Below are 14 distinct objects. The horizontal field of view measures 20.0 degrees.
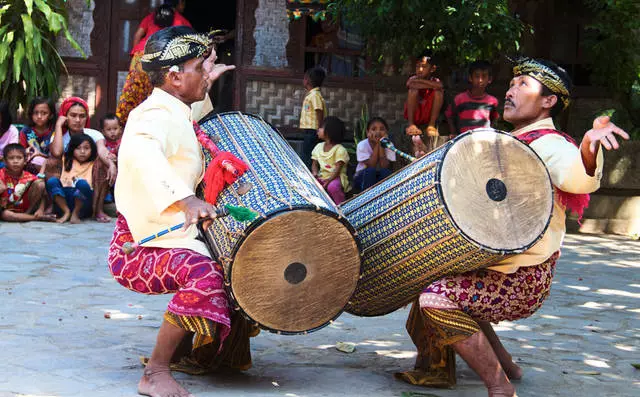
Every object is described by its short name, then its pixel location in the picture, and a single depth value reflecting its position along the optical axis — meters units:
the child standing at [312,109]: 18.89
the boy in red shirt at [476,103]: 17.28
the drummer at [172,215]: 6.98
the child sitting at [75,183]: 16.73
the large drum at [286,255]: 6.89
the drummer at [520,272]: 7.26
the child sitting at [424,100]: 17.58
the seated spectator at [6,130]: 16.99
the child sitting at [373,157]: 17.24
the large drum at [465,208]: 7.11
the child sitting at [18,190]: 16.41
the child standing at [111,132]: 17.65
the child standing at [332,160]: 17.61
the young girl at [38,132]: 17.06
